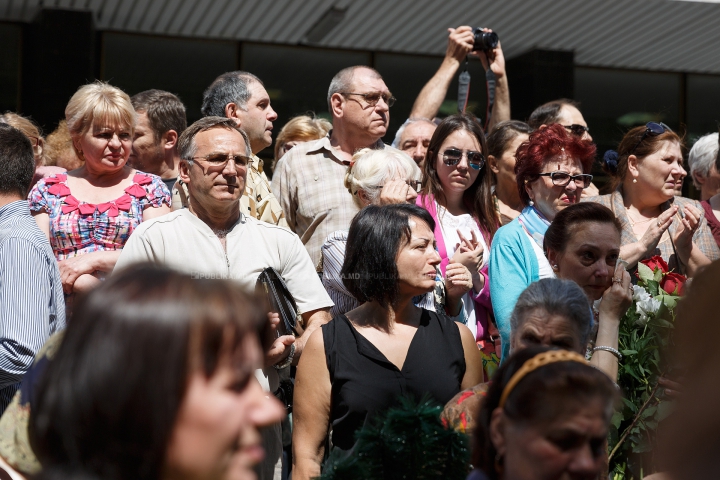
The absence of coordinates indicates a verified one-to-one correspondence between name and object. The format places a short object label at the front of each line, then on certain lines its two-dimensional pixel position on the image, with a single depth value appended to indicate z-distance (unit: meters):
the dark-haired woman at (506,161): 5.61
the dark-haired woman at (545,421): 2.02
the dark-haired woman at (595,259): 3.87
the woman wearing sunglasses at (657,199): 5.04
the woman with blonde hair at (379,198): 4.35
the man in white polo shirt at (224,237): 3.89
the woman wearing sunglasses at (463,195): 4.67
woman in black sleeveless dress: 3.50
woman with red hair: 4.16
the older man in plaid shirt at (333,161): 5.09
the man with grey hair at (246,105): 5.45
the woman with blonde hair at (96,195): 4.18
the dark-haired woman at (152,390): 1.33
